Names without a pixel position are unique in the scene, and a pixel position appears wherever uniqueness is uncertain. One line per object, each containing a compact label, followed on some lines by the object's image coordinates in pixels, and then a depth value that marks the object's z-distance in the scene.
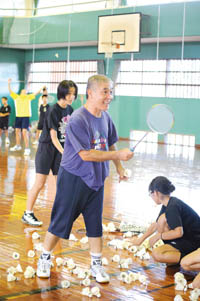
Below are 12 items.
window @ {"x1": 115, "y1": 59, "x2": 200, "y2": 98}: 19.66
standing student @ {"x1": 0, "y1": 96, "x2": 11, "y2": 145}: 18.83
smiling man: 3.94
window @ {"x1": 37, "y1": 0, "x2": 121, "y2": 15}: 19.89
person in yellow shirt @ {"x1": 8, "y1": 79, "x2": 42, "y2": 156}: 15.30
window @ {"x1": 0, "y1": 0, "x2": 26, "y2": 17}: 23.16
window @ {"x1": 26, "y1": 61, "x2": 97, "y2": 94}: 23.65
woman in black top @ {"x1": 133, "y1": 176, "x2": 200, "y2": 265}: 4.56
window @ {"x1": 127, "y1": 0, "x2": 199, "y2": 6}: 18.39
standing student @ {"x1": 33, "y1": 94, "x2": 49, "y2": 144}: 15.36
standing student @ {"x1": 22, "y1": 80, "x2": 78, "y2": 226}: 5.50
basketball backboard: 17.81
